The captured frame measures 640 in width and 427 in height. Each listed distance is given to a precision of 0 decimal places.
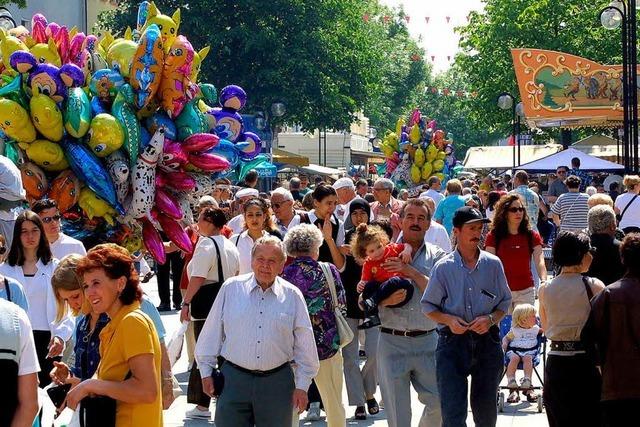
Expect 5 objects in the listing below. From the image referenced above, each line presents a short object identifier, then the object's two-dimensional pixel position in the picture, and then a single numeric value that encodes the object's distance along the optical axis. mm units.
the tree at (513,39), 54094
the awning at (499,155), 59344
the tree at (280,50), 48250
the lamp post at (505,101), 42562
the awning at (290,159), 58750
